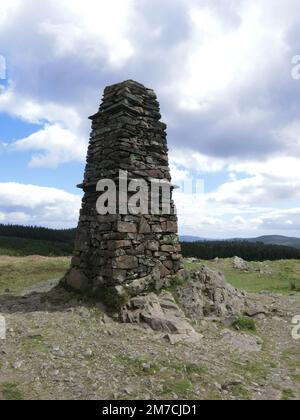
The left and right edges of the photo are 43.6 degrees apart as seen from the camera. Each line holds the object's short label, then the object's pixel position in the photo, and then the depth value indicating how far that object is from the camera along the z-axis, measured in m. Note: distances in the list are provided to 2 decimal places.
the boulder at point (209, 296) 13.04
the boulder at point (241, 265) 28.94
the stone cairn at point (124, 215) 12.70
